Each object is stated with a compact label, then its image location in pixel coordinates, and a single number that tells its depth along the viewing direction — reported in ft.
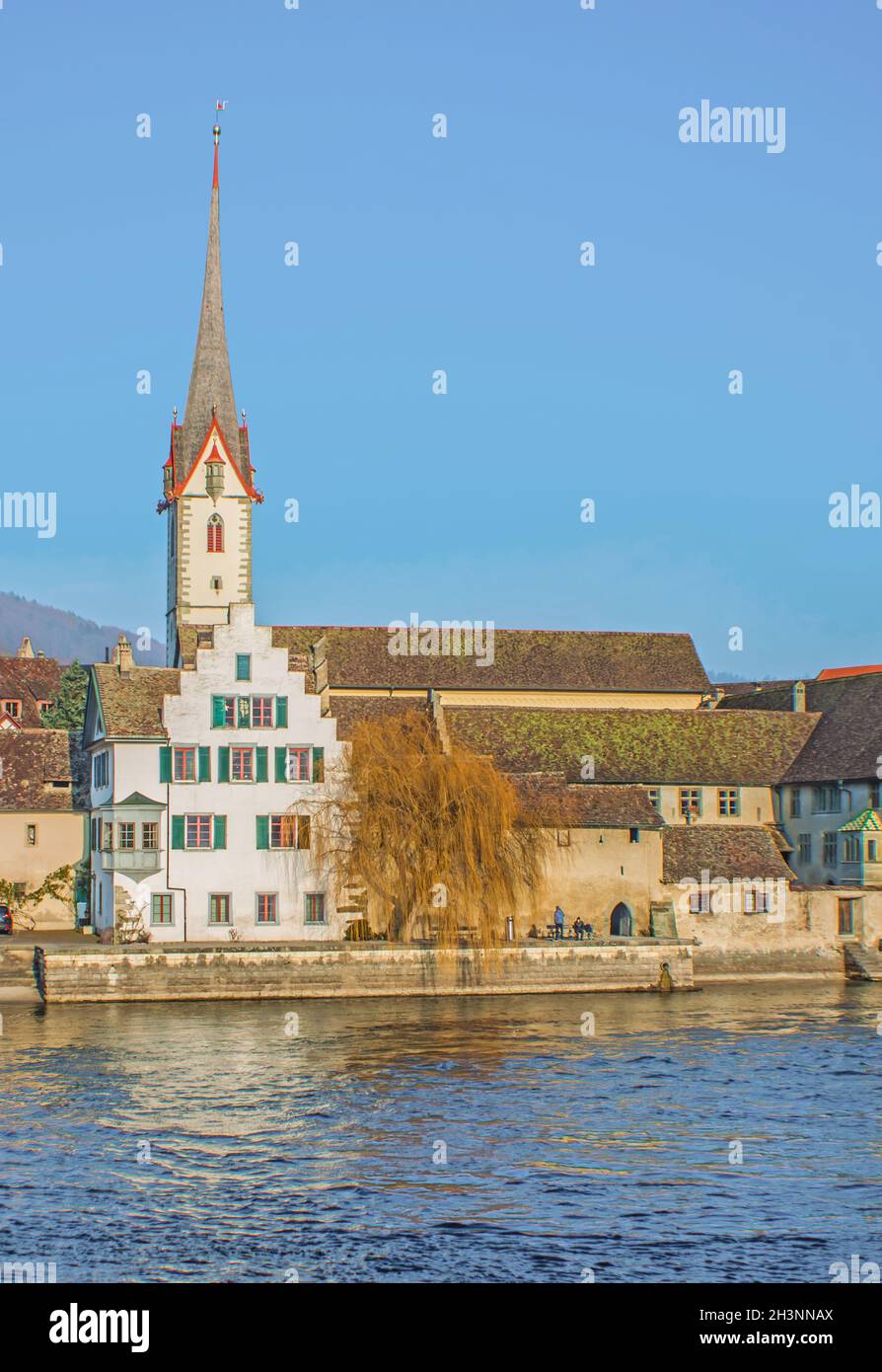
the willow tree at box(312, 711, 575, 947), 206.69
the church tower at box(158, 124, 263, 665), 317.83
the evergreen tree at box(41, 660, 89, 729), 350.43
